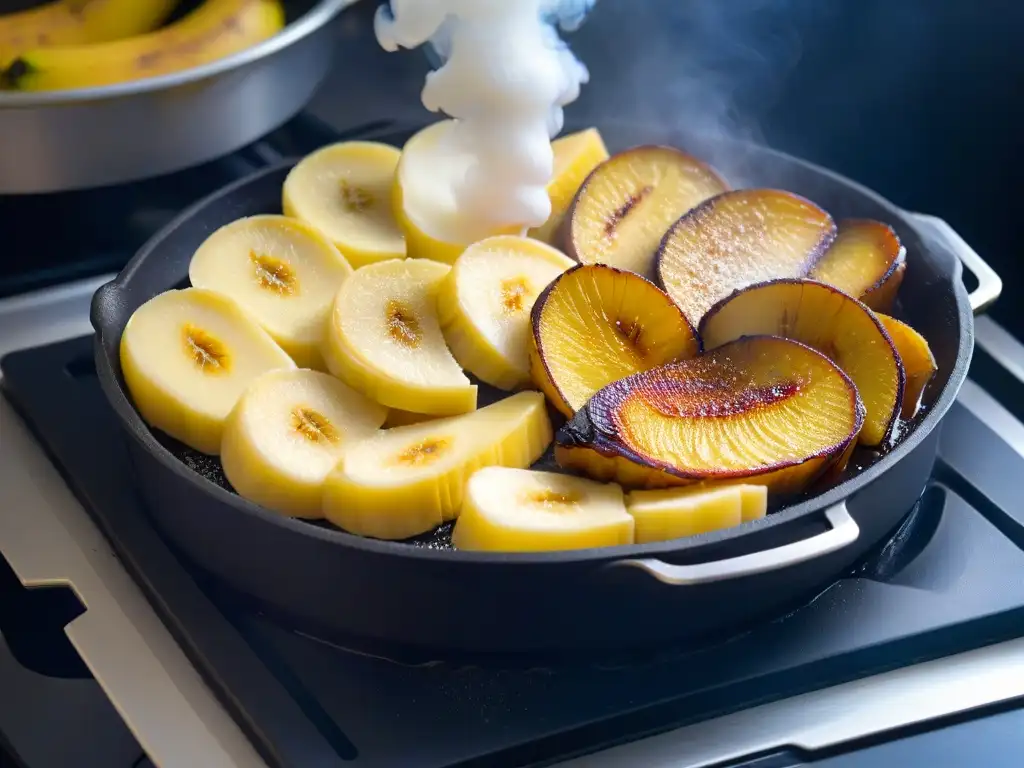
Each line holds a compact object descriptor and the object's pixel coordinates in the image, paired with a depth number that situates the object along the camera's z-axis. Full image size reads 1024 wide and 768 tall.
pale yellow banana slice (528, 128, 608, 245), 0.83
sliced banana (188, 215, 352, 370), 0.77
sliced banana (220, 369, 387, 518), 0.71
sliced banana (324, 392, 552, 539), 0.70
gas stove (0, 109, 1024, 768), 0.69
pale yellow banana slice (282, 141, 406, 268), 0.81
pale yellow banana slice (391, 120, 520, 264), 0.81
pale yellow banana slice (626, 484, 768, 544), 0.69
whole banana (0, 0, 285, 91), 0.84
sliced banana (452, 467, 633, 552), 0.69
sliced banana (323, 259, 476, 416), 0.74
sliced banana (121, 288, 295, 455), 0.73
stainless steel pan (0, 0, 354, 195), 0.80
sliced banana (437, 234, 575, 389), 0.75
